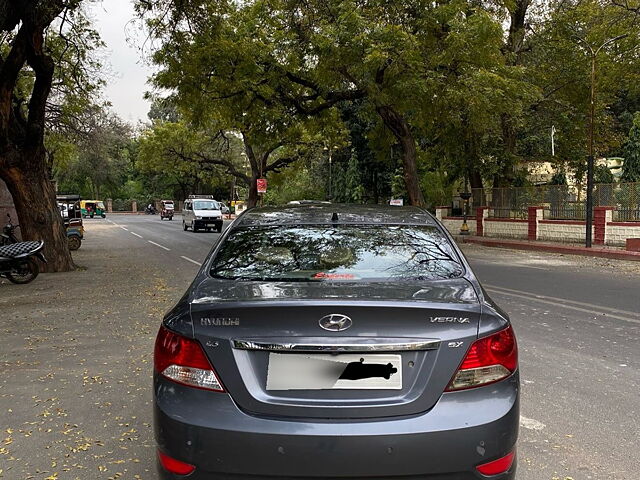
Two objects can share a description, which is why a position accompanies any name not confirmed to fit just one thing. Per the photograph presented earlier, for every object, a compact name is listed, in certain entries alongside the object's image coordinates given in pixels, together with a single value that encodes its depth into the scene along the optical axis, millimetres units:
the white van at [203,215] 32156
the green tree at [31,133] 11953
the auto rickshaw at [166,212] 57219
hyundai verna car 2236
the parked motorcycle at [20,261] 11453
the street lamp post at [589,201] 18578
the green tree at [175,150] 44469
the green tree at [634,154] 33375
